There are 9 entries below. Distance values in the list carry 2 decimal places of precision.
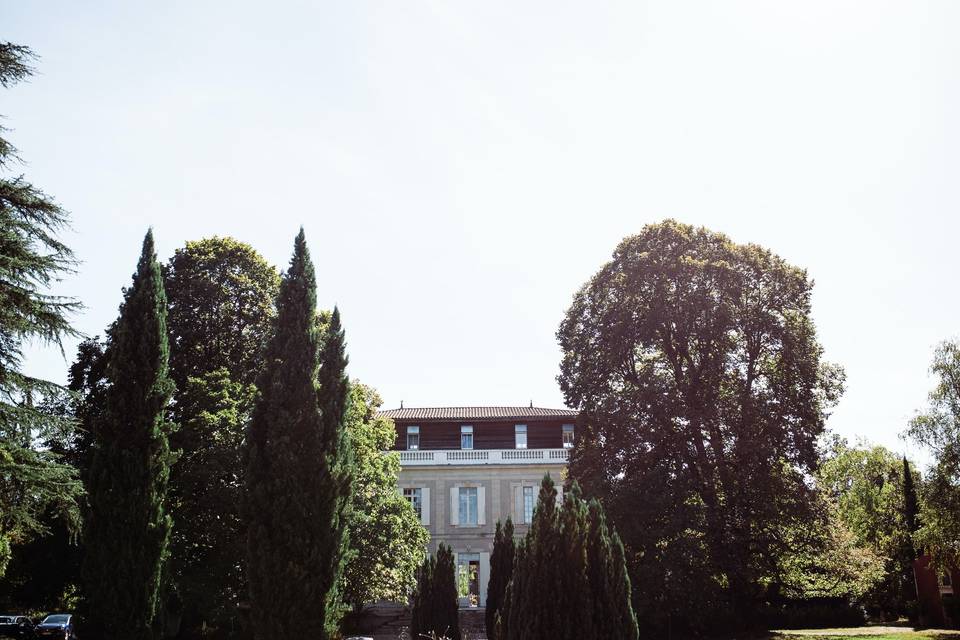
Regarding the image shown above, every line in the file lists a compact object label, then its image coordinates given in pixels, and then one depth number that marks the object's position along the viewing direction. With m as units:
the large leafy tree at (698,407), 23.27
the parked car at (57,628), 25.61
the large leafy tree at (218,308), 25.64
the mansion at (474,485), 40.84
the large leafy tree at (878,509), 36.91
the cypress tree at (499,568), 26.35
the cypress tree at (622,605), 13.33
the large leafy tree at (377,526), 23.56
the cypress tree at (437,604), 25.33
